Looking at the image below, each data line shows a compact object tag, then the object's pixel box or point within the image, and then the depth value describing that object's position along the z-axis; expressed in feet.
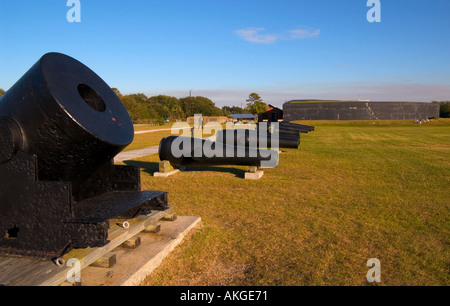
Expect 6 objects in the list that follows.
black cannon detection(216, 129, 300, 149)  29.35
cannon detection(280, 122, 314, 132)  62.02
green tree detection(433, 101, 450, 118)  254.68
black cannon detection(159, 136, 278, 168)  22.44
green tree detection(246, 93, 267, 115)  268.02
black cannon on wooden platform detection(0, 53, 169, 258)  7.69
